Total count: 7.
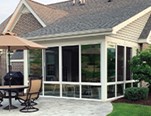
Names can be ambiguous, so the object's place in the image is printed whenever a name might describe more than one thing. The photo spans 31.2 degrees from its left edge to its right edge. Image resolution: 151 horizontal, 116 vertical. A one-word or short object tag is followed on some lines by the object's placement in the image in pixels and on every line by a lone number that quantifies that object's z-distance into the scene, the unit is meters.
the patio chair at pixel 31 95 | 10.18
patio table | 10.42
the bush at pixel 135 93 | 12.43
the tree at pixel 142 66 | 13.08
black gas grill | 16.66
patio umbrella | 10.29
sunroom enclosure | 12.59
